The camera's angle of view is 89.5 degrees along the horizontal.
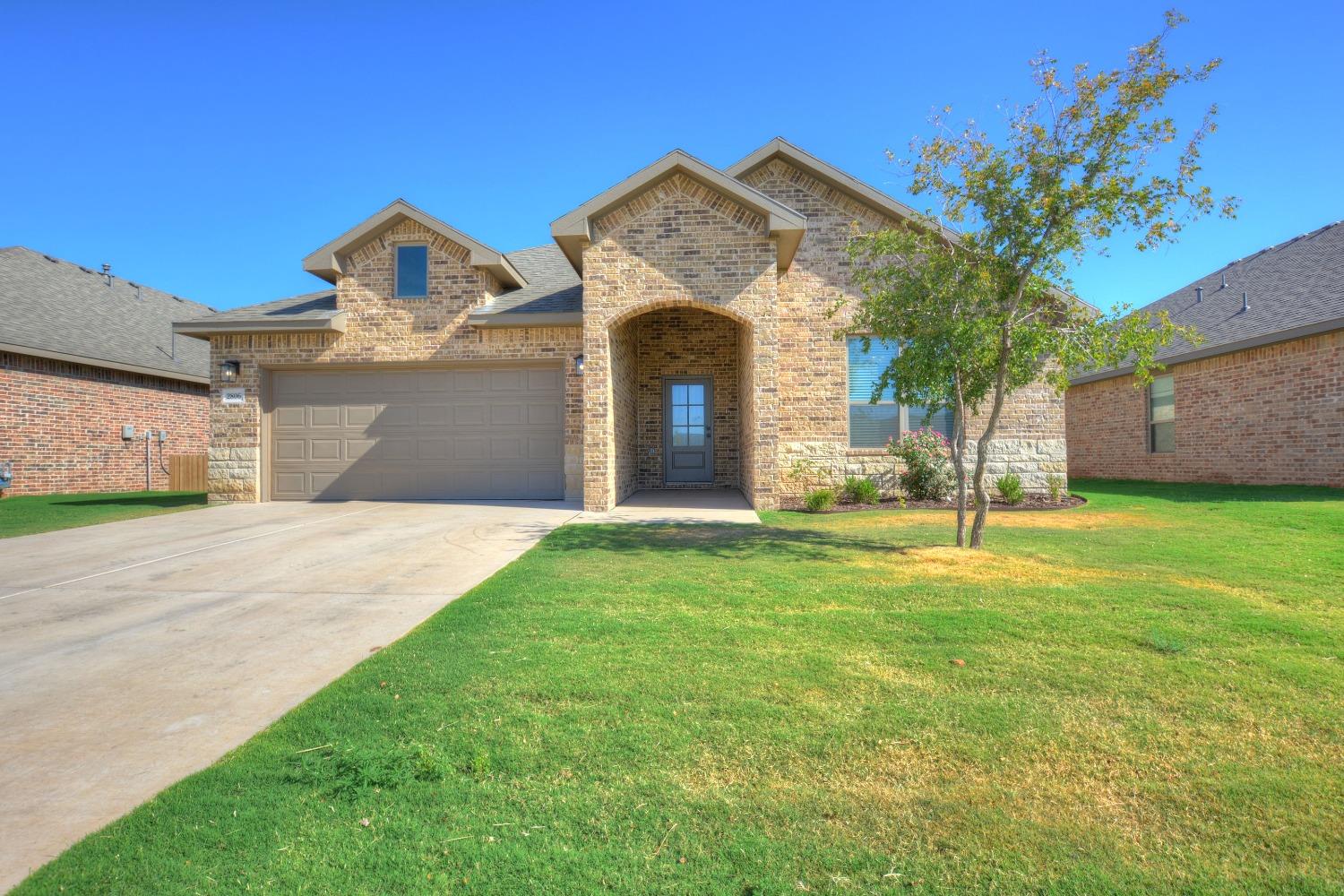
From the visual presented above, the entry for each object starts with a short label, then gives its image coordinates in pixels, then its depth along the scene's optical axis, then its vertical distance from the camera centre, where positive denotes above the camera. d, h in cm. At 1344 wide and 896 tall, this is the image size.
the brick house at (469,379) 1219 +152
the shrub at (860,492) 1170 -58
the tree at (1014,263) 640 +204
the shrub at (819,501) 1091 -68
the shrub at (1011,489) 1184 -57
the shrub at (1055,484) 1216 -50
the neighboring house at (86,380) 1550 +219
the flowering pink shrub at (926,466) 1196 -15
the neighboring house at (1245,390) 1354 +153
